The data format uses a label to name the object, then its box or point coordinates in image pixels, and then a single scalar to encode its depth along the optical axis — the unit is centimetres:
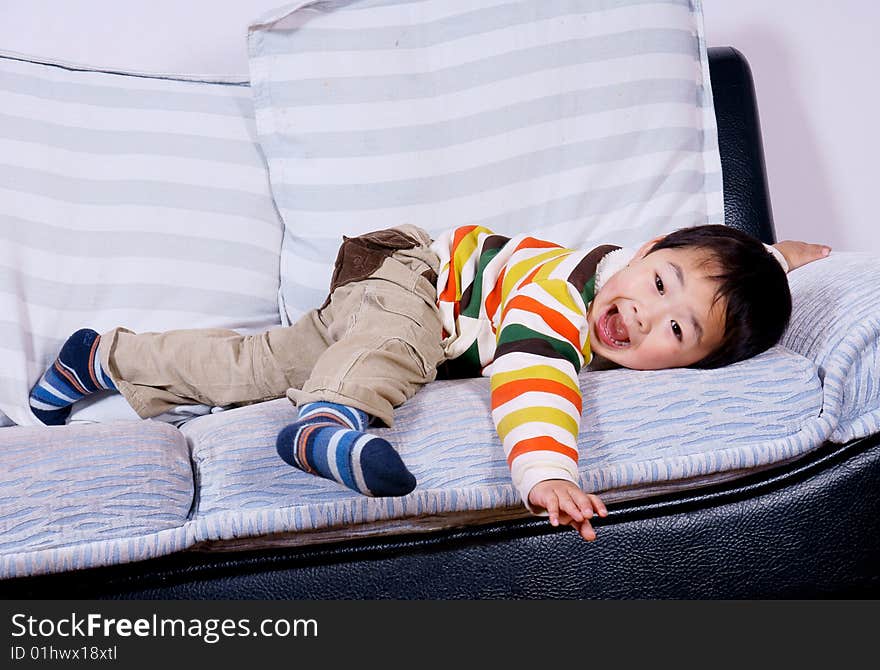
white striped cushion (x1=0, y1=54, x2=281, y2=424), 142
